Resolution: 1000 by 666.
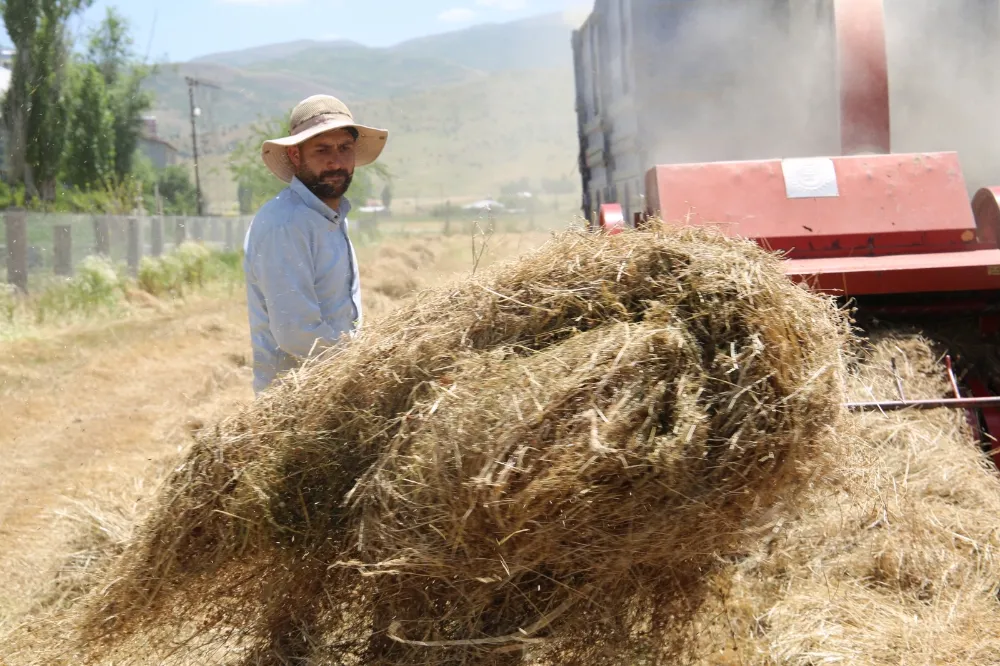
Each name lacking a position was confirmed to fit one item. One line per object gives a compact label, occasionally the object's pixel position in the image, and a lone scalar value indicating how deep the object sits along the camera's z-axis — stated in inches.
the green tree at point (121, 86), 1253.1
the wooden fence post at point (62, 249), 601.6
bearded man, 135.7
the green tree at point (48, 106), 786.2
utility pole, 1888.5
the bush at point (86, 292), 550.9
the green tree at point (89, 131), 1103.0
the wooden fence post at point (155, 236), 754.6
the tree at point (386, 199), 2812.5
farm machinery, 185.9
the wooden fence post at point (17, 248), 560.4
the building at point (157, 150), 3146.9
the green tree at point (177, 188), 2057.6
